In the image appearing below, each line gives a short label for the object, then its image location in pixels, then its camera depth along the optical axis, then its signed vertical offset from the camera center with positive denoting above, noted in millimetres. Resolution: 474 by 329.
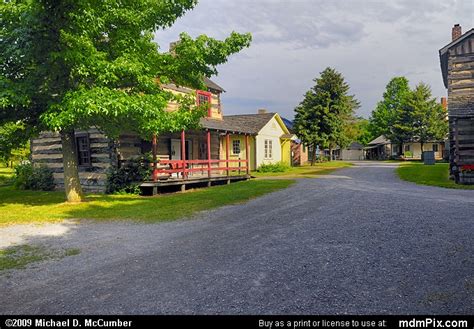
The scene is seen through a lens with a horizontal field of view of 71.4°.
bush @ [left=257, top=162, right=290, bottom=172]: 30219 -1201
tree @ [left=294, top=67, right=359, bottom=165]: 37500 +4755
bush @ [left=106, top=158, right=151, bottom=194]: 16250 -798
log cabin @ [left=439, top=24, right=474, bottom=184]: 17031 +2782
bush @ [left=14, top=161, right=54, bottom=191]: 19203 -995
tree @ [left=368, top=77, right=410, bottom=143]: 73625 +11303
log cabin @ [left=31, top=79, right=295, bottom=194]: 16812 +447
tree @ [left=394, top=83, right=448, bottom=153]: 50094 +4862
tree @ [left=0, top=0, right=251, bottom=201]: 10227 +3340
